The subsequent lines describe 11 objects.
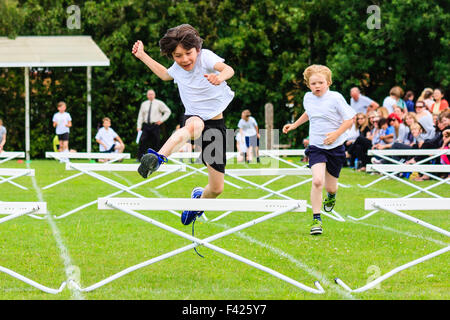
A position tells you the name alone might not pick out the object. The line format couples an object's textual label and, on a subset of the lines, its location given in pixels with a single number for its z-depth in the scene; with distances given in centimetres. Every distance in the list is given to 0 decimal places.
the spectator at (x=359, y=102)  2095
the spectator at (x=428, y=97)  1884
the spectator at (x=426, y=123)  1636
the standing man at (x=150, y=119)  2150
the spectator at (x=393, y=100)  1997
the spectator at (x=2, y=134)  2108
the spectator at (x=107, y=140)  2180
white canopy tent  2411
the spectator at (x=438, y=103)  1784
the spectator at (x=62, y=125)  2292
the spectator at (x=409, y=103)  2074
